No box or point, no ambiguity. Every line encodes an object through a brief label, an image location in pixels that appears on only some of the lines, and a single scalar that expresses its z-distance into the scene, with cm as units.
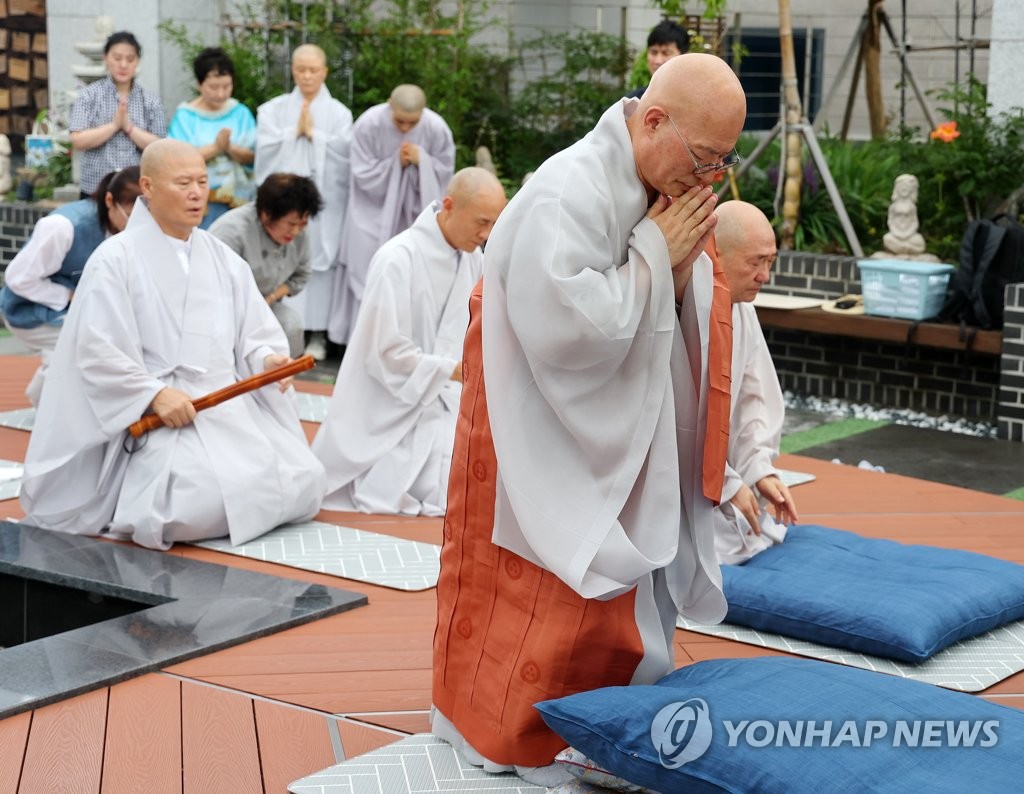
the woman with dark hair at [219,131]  789
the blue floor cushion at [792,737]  248
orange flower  805
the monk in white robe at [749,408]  382
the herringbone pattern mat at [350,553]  418
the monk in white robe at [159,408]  453
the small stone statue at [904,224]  758
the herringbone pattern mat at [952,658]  345
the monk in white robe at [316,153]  833
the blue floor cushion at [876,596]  357
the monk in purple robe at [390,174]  819
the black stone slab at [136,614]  331
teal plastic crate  720
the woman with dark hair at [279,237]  571
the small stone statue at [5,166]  1026
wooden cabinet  1105
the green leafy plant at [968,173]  773
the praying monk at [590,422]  261
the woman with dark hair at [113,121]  782
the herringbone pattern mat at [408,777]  276
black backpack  691
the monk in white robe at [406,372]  502
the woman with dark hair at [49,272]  587
